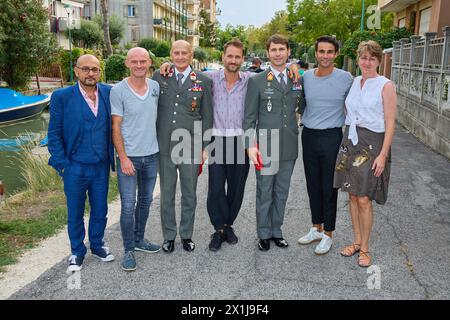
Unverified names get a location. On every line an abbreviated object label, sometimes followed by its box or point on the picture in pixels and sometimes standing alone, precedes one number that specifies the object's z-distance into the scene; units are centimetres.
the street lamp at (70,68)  2928
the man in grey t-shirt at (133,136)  405
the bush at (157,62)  3344
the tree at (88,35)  4250
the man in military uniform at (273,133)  436
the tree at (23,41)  1994
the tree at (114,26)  4810
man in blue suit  393
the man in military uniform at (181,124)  432
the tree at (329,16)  3988
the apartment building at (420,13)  1706
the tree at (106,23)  3006
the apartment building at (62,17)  3803
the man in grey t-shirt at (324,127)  434
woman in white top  404
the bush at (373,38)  2227
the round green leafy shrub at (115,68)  2917
